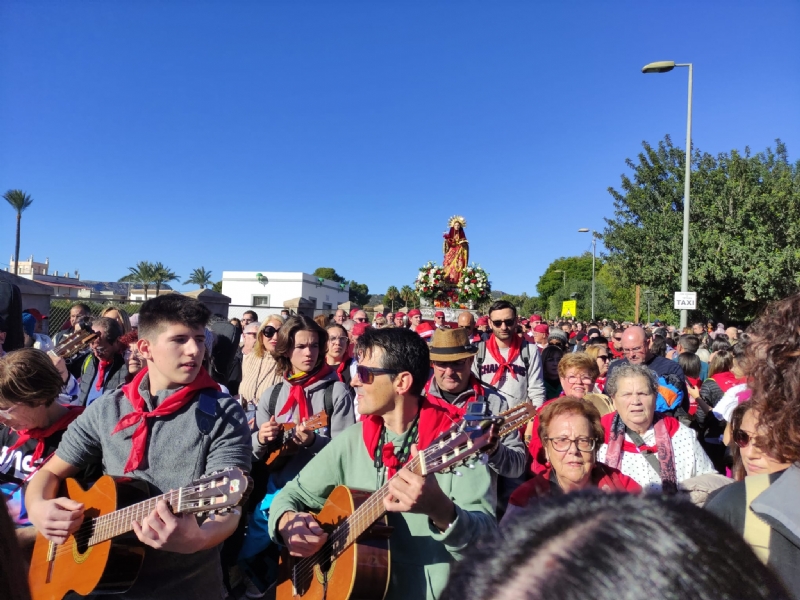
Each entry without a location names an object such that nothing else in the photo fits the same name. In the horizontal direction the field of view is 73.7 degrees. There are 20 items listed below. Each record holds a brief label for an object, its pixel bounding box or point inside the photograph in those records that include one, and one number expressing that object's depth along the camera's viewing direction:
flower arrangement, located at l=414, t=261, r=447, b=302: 19.01
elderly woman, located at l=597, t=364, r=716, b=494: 3.57
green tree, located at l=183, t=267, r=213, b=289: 76.88
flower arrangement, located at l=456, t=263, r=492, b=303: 18.52
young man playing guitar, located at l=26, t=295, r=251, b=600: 2.37
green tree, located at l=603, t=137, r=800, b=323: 20.88
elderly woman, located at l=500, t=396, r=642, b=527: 2.96
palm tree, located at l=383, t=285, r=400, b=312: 72.19
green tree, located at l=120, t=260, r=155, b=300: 62.84
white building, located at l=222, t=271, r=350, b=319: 49.25
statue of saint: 23.84
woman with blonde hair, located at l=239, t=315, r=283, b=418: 5.55
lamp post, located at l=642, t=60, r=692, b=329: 14.77
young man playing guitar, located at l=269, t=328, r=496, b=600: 2.40
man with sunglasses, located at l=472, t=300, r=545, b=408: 5.85
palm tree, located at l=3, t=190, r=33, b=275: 56.75
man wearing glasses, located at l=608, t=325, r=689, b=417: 5.79
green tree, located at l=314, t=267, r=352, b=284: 112.12
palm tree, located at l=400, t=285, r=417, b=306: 69.68
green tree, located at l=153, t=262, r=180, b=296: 64.12
